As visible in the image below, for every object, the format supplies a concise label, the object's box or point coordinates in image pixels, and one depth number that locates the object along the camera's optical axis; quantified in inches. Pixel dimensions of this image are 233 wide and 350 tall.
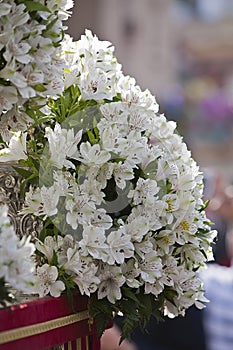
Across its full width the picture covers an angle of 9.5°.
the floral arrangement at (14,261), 89.2
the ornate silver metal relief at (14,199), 104.0
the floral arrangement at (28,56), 95.1
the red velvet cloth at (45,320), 93.2
